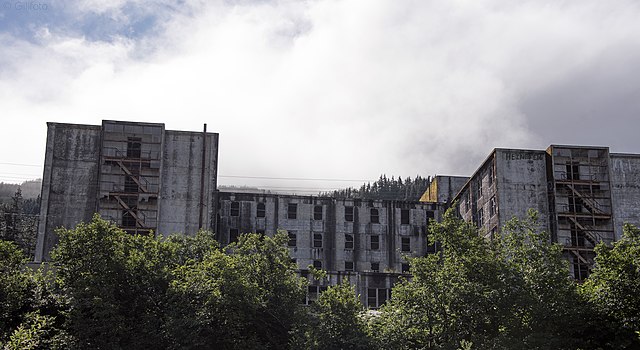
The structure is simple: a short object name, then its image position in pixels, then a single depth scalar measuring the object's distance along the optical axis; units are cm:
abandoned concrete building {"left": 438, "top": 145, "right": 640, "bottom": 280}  6500
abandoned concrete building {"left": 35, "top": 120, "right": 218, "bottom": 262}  6750
